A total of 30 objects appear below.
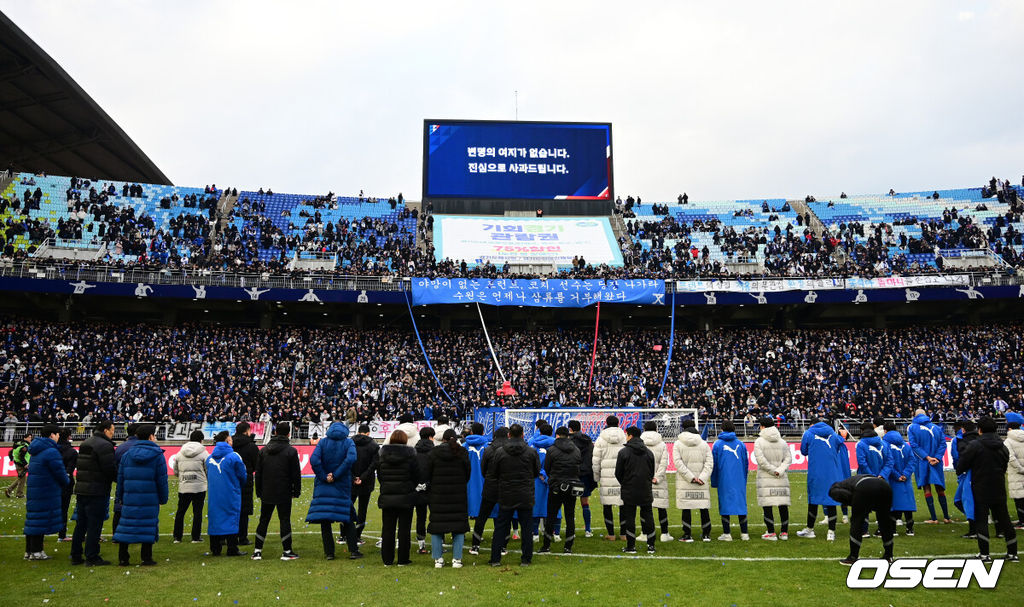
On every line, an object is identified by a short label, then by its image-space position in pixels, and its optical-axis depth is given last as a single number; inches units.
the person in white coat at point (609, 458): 446.3
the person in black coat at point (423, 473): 376.8
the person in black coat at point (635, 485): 408.8
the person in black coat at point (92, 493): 383.9
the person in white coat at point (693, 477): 442.3
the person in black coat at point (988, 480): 348.5
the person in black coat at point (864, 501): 321.1
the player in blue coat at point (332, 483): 389.4
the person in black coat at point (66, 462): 456.4
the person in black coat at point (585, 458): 462.6
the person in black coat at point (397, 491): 371.2
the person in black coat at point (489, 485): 382.6
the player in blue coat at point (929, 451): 521.3
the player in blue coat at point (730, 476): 445.7
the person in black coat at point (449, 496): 368.5
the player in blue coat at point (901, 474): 446.9
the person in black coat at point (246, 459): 443.2
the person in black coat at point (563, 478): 406.6
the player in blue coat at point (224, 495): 403.5
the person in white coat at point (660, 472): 442.6
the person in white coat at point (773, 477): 448.5
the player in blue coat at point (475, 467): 449.4
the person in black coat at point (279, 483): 399.5
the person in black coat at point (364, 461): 412.8
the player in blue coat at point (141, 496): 375.6
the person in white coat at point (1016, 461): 418.6
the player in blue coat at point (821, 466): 454.6
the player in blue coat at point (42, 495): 398.0
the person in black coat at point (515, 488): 373.7
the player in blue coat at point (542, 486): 434.6
